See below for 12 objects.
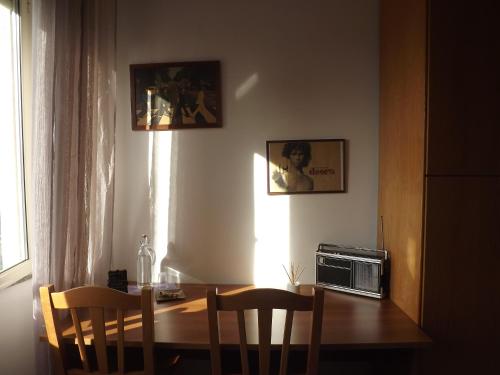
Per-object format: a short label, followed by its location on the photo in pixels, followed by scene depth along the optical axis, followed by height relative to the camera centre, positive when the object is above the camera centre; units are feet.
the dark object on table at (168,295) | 6.23 -2.05
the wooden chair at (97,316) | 4.30 -1.71
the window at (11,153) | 5.47 +0.42
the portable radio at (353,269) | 6.12 -1.59
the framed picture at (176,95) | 6.86 +1.67
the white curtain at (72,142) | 5.01 +0.59
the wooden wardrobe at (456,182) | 4.73 +0.01
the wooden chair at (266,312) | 4.13 -1.55
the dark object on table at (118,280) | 6.16 -1.75
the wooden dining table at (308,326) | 4.63 -2.11
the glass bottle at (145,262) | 7.08 -1.66
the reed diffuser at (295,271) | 7.00 -1.80
